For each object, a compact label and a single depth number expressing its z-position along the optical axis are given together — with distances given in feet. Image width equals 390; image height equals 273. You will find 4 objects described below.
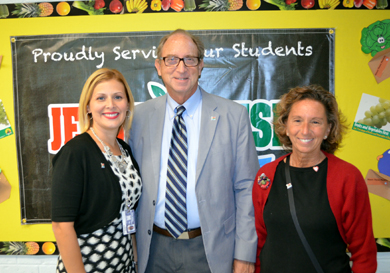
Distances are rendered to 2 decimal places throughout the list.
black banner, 8.77
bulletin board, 8.68
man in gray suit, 5.54
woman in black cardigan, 4.42
